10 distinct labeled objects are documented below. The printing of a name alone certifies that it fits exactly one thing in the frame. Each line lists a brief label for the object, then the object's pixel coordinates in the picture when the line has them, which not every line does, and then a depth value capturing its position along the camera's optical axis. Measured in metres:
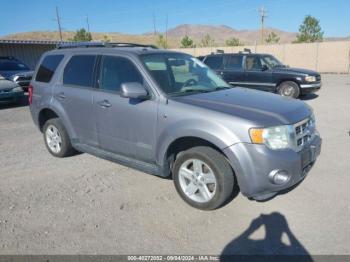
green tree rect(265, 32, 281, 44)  55.89
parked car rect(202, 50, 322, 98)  11.94
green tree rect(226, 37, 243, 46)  54.78
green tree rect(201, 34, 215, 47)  69.14
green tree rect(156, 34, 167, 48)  68.20
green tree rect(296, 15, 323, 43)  44.22
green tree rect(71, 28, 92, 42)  57.54
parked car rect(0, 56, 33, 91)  13.41
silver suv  3.50
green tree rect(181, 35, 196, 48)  55.31
